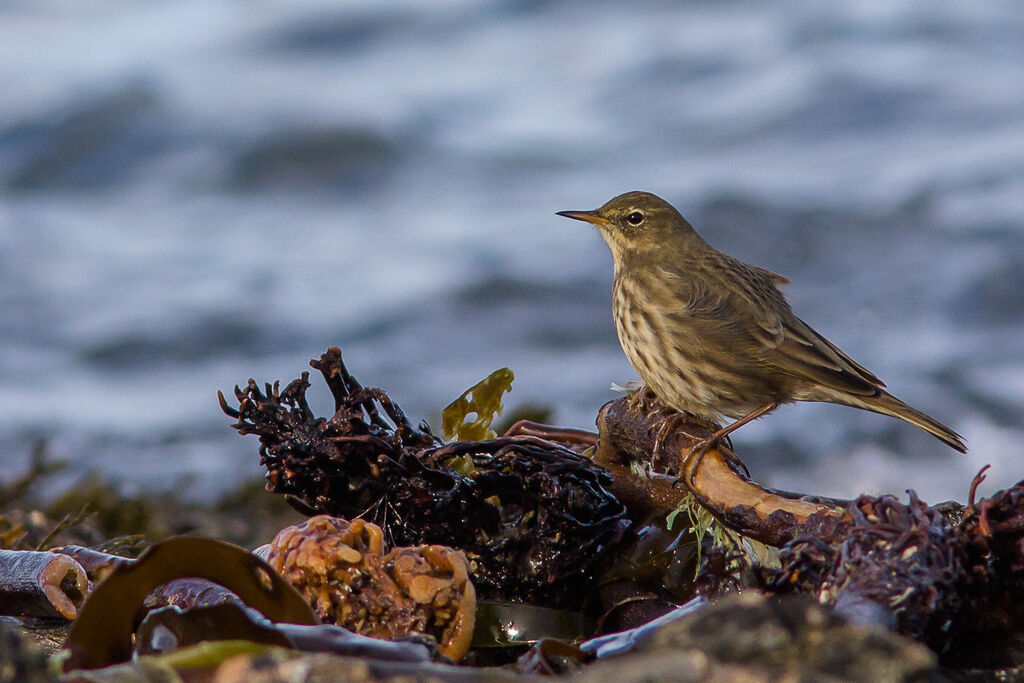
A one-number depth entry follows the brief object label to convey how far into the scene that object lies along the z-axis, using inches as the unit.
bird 403.2
